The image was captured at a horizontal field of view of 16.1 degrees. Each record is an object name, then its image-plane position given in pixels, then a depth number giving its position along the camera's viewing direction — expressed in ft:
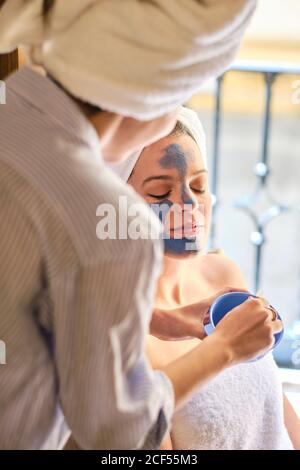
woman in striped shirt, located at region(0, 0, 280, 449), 3.51
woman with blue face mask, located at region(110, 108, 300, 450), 4.60
